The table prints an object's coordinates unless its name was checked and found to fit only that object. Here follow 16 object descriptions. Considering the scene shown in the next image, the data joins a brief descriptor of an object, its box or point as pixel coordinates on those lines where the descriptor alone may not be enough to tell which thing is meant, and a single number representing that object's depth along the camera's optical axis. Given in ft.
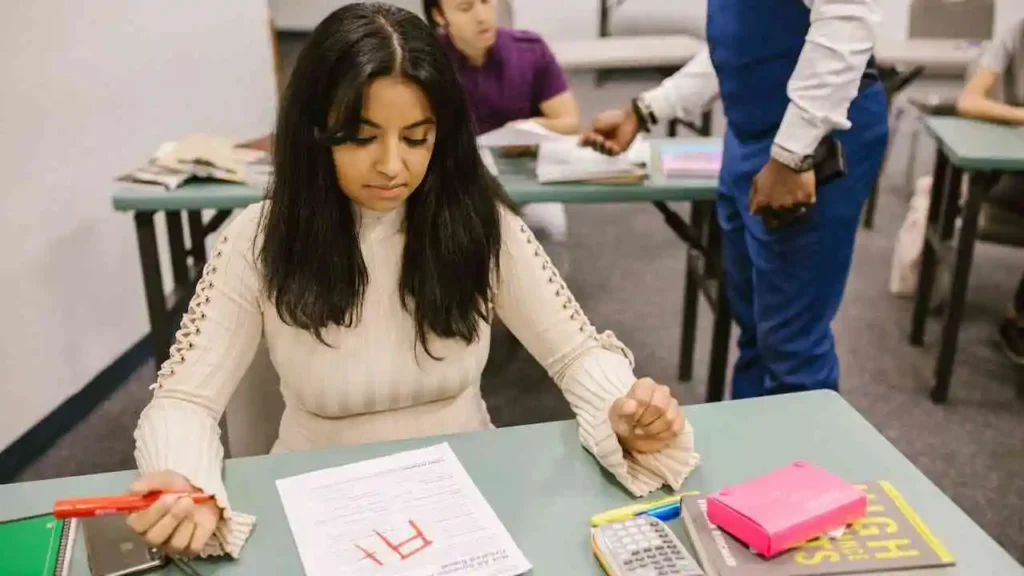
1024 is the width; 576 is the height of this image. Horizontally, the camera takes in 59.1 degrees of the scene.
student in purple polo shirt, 8.02
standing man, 4.73
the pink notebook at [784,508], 2.64
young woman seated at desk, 3.30
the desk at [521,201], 6.79
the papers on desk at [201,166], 7.02
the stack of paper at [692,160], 7.13
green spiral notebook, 2.68
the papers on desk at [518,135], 7.00
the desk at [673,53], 13.45
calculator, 2.63
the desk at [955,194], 7.53
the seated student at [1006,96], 8.79
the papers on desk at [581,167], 6.91
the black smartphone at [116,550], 2.79
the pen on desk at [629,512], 2.94
